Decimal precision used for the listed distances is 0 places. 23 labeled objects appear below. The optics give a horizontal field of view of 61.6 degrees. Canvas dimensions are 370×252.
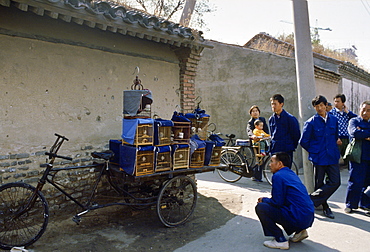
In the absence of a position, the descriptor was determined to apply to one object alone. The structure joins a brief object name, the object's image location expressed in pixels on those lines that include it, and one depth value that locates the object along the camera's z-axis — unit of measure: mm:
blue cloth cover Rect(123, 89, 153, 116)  4783
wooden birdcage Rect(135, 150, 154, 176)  4441
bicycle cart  4109
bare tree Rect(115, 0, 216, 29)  17625
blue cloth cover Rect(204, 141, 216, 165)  5301
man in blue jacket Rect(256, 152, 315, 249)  4059
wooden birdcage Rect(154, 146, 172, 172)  4648
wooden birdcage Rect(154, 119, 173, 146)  4645
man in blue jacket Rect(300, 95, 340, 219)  5371
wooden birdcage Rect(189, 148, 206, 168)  5156
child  8117
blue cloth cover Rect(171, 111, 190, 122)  4969
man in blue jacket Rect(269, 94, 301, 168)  5843
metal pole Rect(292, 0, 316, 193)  6098
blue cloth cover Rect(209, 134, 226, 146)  5487
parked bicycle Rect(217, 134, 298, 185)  8218
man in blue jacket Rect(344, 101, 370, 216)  5719
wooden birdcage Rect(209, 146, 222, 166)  5477
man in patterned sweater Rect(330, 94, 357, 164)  7418
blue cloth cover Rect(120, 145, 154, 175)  4437
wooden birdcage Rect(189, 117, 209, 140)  5500
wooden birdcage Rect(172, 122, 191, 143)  4902
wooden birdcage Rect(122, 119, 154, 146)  4453
